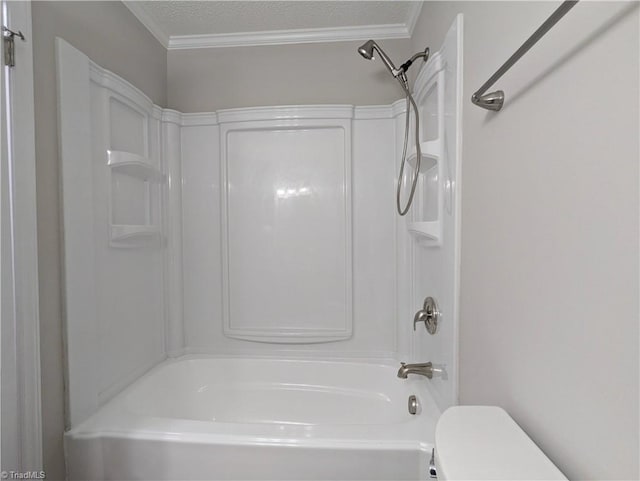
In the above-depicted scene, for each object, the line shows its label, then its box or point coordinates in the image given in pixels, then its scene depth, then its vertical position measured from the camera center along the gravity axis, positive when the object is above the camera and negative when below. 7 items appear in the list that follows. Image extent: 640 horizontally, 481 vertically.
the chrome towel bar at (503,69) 0.52 +0.32
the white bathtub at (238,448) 1.23 -0.78
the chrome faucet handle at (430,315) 1.47 -0.37
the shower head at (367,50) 1.67 +0.85
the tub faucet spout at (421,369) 1.49 -0.59
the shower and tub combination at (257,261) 1.48 -0.17
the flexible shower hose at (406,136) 1.51 +0.42
